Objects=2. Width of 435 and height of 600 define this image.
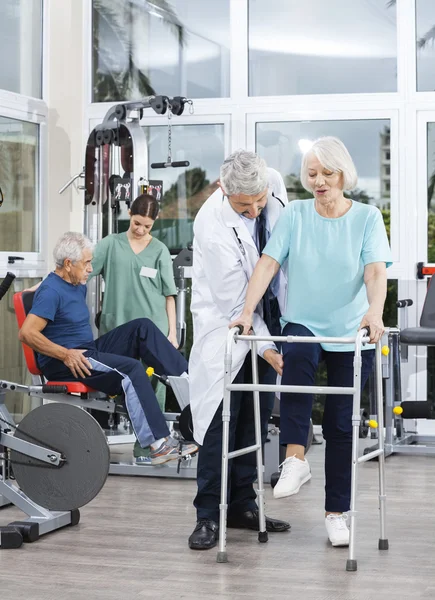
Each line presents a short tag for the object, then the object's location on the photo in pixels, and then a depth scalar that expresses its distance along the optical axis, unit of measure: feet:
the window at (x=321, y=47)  21.67
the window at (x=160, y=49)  22.70
